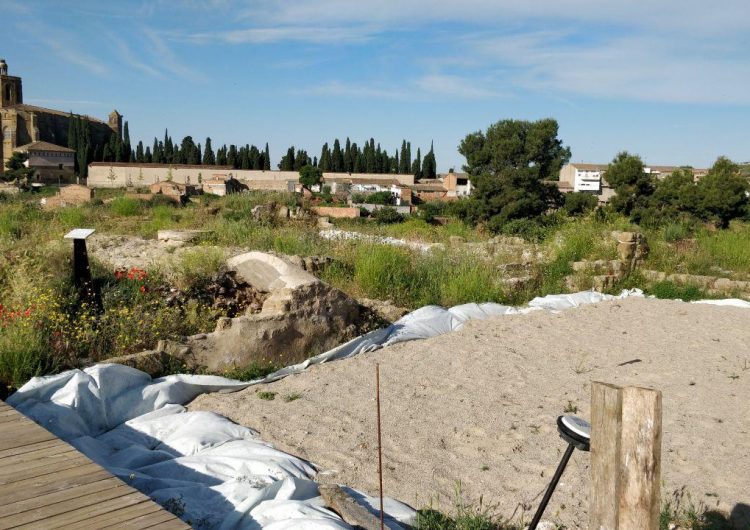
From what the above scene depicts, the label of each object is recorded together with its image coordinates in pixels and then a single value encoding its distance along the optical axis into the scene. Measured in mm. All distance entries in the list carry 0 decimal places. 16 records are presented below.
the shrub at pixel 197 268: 7793
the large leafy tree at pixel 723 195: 39812
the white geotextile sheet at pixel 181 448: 3582
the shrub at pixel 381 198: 55656
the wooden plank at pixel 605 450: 2418
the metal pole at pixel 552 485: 2891
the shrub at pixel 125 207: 17516
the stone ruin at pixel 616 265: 10969
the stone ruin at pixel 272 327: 6156
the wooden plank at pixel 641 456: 2338
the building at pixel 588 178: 80931
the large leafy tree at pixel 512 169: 42844
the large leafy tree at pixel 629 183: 40594
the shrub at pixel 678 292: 10501
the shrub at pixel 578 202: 44125
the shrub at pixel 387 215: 41344
